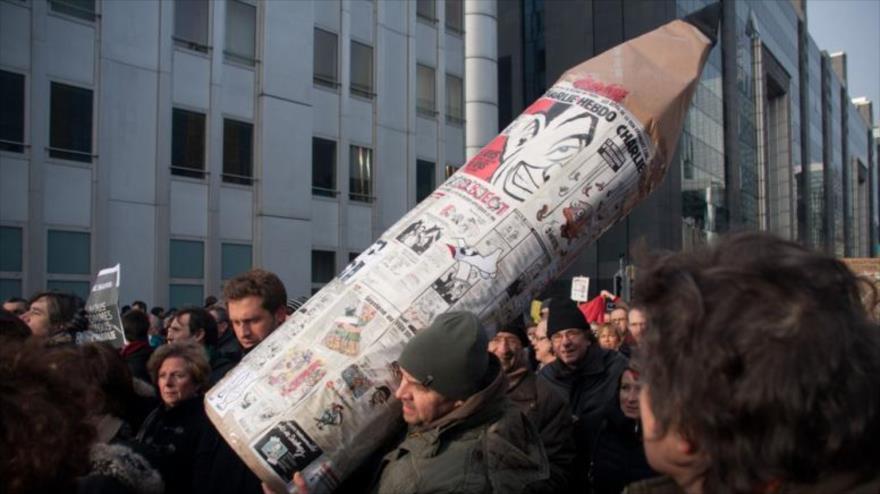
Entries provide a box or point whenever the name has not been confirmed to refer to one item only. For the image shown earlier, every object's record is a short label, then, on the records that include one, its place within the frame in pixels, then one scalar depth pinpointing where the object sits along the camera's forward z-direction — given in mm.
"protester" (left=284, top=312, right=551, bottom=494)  2564
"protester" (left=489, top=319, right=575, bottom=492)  3953
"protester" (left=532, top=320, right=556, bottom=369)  5457
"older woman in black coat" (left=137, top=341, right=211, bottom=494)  3516
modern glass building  39156
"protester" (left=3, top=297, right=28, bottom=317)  6734
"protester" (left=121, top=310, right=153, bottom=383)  5102
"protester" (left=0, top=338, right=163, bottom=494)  1843
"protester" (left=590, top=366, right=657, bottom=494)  3781
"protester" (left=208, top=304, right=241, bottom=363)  4455
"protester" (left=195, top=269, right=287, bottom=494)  3480
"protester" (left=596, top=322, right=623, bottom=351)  6891
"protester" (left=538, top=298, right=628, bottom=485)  4750
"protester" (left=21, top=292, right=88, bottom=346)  5238
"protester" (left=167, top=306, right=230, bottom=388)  5352
